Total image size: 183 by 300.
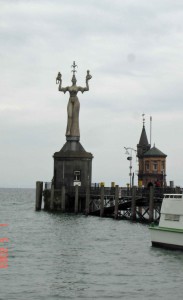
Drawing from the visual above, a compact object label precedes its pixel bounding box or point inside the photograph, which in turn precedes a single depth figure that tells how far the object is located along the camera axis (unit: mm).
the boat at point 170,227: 40188
